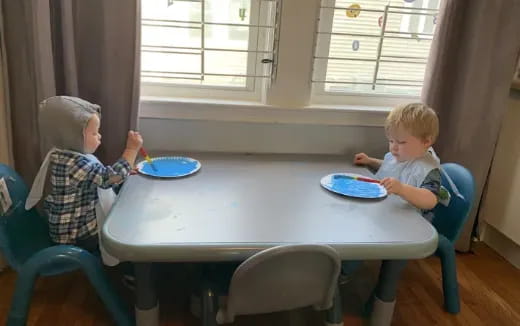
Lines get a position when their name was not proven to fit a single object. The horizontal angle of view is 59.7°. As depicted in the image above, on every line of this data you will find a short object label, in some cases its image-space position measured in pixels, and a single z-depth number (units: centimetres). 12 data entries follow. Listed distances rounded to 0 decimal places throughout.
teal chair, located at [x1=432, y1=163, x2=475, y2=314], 160
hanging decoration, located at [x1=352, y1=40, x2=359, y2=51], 190
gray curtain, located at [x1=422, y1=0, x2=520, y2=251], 176
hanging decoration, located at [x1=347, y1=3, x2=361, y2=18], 183
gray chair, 108
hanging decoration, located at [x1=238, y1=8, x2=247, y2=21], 178
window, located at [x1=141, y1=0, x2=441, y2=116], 177
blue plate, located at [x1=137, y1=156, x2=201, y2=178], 149
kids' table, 110
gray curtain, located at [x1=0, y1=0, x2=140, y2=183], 153
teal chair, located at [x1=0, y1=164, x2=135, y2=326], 133
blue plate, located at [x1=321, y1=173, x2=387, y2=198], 143
